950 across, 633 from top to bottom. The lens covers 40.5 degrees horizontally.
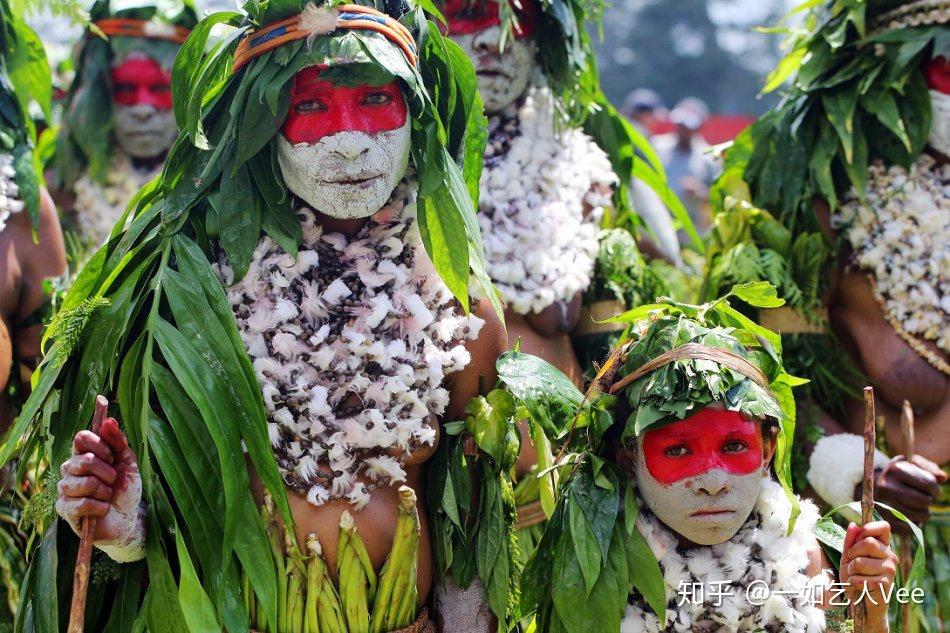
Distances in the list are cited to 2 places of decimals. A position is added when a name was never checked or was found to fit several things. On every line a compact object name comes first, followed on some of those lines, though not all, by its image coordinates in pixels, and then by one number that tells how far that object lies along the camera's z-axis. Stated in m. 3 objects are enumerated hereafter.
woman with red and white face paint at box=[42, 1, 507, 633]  3.02
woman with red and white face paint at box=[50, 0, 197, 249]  5.65
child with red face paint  3.08
